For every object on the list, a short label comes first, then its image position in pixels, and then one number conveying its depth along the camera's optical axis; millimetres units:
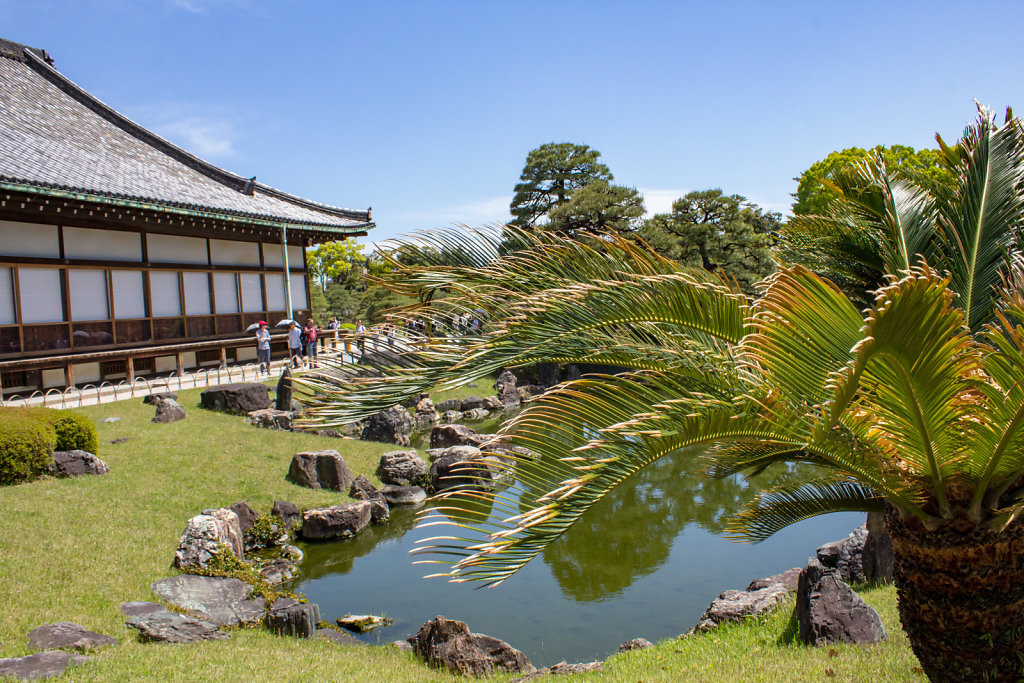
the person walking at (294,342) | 18594
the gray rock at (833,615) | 5418
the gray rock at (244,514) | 9227
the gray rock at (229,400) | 14531
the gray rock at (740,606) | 6629
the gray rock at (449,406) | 19328
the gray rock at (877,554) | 7094
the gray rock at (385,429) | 14875
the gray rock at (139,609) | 6344
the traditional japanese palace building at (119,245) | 13672
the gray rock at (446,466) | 11880
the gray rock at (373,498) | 10570
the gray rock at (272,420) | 14000
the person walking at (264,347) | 17644
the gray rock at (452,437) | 14087
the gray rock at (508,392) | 20781
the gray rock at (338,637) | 6652
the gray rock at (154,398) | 13921
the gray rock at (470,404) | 19359
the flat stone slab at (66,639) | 5336
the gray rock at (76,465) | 9547
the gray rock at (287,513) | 9859
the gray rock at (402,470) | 12091
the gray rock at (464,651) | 5895
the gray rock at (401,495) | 11367
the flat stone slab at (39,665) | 4641
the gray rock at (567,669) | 5754
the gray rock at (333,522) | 9750
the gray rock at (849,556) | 7512
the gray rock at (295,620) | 6531
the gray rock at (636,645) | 6448
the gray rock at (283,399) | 14902
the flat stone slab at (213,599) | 6785
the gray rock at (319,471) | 11086
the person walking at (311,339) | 20219
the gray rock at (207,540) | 7707
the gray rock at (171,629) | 5879
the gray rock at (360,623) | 7254
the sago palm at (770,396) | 2609
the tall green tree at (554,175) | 27438
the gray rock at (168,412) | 13016
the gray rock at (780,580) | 7696
